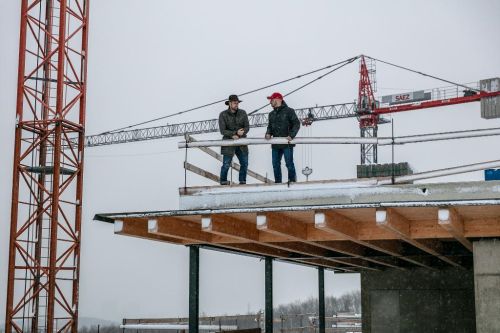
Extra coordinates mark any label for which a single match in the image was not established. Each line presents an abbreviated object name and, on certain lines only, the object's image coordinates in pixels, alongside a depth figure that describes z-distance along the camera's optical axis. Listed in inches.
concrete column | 361.7
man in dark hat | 433.7
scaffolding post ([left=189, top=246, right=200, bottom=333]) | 502.9
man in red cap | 426.3
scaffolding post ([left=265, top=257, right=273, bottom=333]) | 584.1
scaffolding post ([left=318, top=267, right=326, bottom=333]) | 695.7
